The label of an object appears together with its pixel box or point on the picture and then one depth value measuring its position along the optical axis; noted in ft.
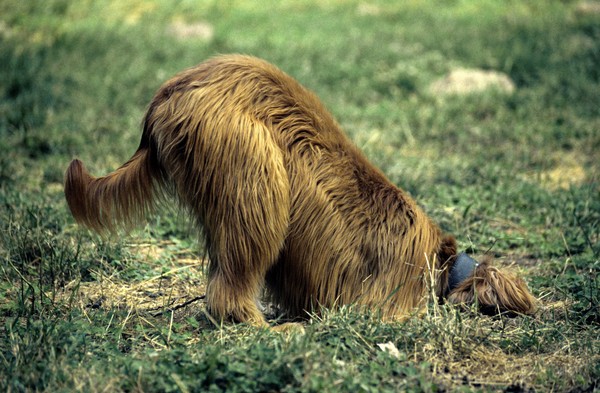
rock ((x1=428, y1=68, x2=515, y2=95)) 28.63
